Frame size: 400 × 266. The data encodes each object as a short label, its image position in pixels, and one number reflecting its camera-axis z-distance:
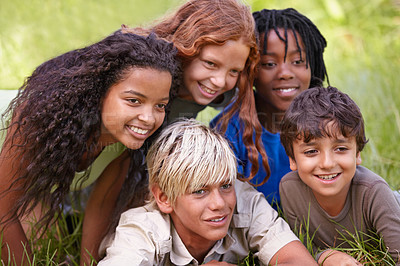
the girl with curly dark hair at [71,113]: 2.40
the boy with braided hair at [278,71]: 3.07
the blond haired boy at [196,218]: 2.29
